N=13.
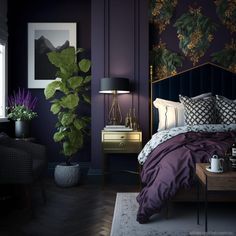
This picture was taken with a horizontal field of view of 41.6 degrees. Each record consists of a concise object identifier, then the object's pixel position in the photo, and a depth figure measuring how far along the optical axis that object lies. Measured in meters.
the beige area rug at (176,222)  2.59
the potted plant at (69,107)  4.30
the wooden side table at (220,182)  2.26
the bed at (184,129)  2.76
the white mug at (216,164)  2.33
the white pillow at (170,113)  4.43
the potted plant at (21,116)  4.44
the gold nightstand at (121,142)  4.21
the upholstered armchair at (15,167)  3.04
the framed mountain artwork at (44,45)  5.14
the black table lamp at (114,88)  4.31
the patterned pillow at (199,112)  4.19
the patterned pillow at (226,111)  4.23
